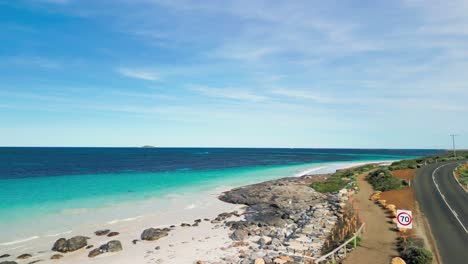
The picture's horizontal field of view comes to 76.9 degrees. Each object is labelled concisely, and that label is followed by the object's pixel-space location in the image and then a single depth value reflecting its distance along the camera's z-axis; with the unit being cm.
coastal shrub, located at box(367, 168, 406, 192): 4006
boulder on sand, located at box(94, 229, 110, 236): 2550
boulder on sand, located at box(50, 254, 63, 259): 2037
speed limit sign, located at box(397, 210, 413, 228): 1712
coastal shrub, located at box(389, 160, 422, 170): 6044
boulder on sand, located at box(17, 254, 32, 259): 2039
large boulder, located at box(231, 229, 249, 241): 2384
